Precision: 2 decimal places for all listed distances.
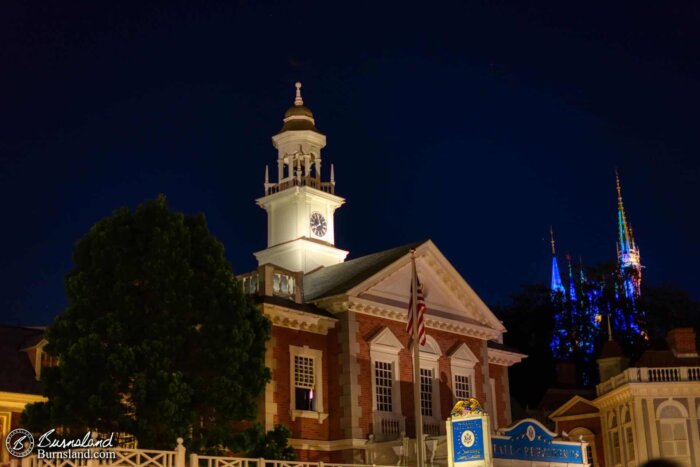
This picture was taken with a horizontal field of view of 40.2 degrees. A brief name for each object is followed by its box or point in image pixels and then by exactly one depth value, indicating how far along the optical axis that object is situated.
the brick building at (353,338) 32.09
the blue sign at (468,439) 27.84
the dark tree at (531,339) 80.81
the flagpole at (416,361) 24.94
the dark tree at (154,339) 23.31
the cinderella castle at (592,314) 79.88
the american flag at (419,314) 27.80
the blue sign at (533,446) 29.03
